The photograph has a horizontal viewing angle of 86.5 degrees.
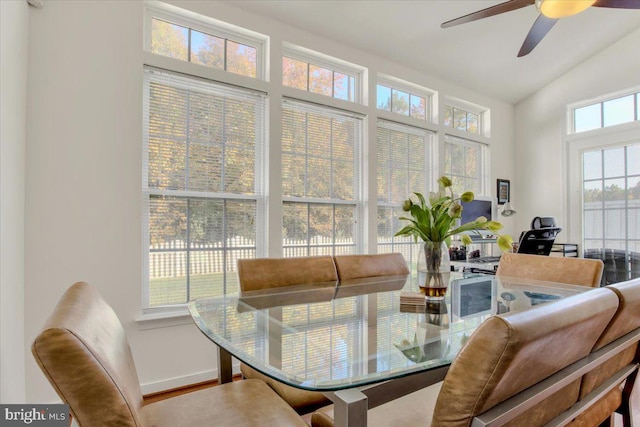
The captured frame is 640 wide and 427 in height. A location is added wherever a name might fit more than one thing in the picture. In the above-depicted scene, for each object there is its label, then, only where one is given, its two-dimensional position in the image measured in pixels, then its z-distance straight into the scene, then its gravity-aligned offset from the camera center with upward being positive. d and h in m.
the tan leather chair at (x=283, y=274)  1.65 -0.33
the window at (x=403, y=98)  3.55 +1.33
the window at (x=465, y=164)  4.11 +0.69
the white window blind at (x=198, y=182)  2.39 +0.27
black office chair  3.40 -0.22
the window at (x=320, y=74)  2.97 +1.34
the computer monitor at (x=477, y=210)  3.91 +0.10
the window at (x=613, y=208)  3.70 +0.12
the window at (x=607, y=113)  3.70 +1.21
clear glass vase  1.68 -0.25
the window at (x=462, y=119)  4.14 +1.26
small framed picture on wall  4.57 +0.38
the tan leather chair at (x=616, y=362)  0.97 -0.48
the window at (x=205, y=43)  2.45 +1.35
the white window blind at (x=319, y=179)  2.94 +0.36
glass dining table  0.89 -0.41
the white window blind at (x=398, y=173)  3.49 +0.49
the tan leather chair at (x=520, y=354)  0.65 -0.28
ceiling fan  1.80 +1.25
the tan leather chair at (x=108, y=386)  0.68 -0.38
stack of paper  1.61 -0.39
